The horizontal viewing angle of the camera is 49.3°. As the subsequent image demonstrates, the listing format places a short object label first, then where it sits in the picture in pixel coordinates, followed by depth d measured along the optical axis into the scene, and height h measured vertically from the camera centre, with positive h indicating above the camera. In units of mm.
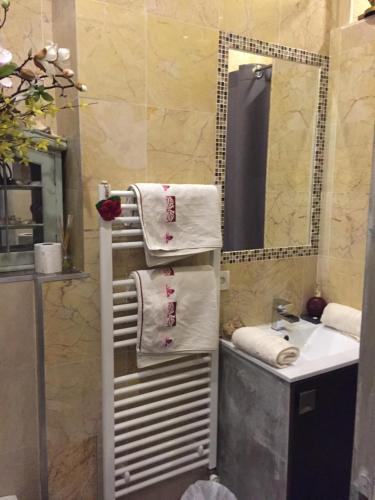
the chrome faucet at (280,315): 1929 -540
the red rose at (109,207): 1402 -29
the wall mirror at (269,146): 1779 +254
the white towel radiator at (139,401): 1505 -823
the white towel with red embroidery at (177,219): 1510 -77
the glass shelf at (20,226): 1439 -99
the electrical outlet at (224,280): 1821 -356
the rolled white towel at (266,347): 1524 -565
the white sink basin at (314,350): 1512 -628
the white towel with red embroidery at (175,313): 1549 -442
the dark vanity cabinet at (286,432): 1488 -895
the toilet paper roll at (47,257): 1441 -207
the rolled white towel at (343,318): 1857 -546
